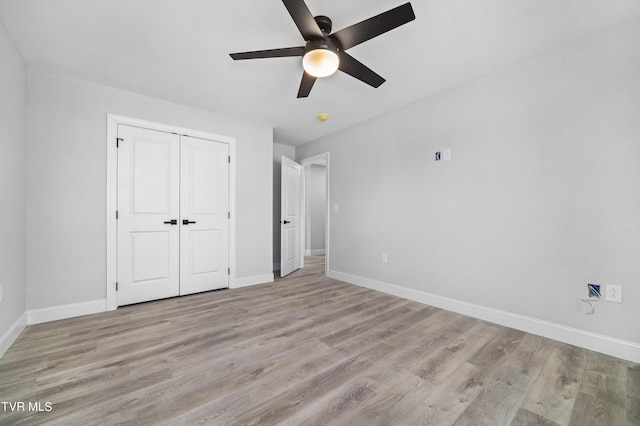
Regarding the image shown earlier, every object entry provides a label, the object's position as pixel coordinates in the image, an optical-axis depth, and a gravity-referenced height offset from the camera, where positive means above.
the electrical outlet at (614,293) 2.00 -0.62
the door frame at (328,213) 4.64 +0.05
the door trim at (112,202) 2.96 +0.17
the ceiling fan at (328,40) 1.55 +1.23
